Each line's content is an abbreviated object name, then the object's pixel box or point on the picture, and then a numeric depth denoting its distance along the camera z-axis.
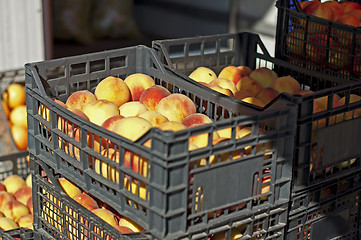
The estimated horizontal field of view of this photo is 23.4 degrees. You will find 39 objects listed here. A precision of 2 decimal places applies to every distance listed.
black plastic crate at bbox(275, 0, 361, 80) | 1.73
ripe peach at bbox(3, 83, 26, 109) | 2.70
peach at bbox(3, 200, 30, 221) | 1.98
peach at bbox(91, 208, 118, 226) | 1.53
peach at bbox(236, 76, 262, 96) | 1.79
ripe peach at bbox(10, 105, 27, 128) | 2.68
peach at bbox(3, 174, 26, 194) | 2.10
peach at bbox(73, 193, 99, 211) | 1.57
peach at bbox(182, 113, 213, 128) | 1.55
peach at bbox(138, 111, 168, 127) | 1.56
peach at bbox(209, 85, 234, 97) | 1.71
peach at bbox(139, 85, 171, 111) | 1.67
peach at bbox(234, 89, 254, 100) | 1.73
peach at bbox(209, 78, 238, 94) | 1.77
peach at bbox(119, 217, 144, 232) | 1.50
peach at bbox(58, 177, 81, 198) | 1.61
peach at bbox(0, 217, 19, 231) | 1.90
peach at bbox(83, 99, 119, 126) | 1.61
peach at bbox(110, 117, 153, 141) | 1.49
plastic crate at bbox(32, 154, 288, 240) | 1.43
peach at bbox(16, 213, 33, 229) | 1.93
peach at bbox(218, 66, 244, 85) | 1.85
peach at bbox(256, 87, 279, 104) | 1.73
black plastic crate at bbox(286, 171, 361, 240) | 1.53
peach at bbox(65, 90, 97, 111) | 1.67
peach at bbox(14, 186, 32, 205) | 2.06
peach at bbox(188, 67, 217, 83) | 1.83
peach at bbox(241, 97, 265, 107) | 1.67
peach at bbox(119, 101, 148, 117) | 1.65
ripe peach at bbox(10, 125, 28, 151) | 2.64
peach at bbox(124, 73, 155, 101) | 1.74
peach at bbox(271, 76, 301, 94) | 1.76
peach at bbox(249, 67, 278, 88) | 1.82
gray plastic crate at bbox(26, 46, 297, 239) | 1.33
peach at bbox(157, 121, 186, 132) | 1.49
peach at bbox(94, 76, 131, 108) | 1.70
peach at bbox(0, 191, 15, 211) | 2.02
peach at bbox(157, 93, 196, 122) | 1.61
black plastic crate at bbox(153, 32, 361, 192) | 1.47
